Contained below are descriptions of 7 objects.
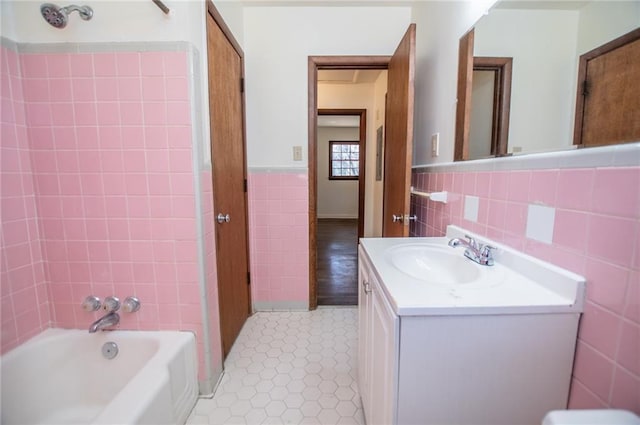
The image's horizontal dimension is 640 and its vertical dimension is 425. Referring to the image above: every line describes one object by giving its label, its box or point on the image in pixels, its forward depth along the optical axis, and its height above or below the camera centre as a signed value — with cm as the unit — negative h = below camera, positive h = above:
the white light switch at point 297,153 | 223 +23
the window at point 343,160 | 672 +52
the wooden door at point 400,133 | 161 +31
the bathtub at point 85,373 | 116 -87
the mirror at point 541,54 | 71 +38
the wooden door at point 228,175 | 156 +5
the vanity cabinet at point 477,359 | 70 -45
